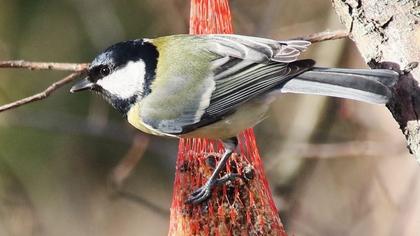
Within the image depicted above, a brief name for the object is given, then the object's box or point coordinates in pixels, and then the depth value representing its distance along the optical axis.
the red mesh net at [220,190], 4.35
